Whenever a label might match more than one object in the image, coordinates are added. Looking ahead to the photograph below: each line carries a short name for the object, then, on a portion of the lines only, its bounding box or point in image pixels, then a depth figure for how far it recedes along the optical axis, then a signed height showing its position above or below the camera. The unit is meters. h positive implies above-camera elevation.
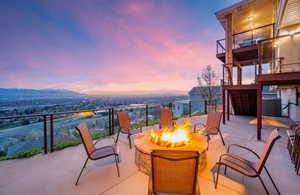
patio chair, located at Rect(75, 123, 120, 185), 1.97 -0.95
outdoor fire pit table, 2.04 -0.92
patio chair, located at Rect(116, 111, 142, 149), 3.51 -0.76
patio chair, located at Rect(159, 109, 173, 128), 4.21 -0.74
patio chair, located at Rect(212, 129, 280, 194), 1.48 -0.98
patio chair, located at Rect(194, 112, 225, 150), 3.21 -0.79
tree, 10.98 +1.40
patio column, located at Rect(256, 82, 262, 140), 3.58 -0.37
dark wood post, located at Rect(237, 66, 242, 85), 7.51 +1.45
